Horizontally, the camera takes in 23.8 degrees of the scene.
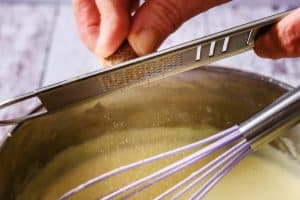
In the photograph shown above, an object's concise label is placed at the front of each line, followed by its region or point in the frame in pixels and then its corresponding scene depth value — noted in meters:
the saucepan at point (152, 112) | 0.48
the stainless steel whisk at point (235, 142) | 0.41
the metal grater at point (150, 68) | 0.42
